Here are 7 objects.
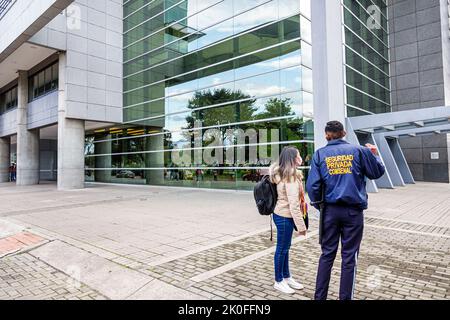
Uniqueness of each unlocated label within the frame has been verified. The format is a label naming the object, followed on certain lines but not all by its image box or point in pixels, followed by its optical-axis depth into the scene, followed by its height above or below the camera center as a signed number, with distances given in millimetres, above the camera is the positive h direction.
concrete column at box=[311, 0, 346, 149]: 11469 +4248
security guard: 3248 -335
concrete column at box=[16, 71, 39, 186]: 25428 +2389
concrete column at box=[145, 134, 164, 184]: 21828 +731
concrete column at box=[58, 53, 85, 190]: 20312 +1660
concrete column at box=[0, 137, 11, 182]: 31609 +1494
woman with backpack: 3842 -483
